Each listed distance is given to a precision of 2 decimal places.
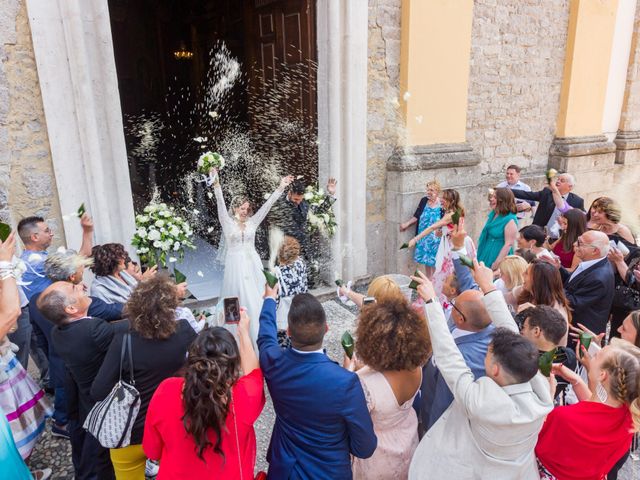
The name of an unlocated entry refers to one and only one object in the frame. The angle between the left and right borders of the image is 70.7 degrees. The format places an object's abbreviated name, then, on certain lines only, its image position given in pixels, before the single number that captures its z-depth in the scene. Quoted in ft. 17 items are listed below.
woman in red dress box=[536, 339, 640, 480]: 6.61
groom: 19.94
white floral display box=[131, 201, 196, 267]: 14.85
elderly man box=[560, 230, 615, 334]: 11.60
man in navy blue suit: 6.60
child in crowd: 13.04
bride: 15.47
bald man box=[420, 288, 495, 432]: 7.87
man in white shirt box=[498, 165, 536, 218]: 21.94
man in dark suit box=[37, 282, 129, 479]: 8.05
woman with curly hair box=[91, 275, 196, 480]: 7.66
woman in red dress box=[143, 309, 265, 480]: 6.08
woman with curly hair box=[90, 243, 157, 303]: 11.14
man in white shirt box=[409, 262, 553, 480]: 6.10
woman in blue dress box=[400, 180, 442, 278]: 20.36
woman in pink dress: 7.21
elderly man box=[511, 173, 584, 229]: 19.30
